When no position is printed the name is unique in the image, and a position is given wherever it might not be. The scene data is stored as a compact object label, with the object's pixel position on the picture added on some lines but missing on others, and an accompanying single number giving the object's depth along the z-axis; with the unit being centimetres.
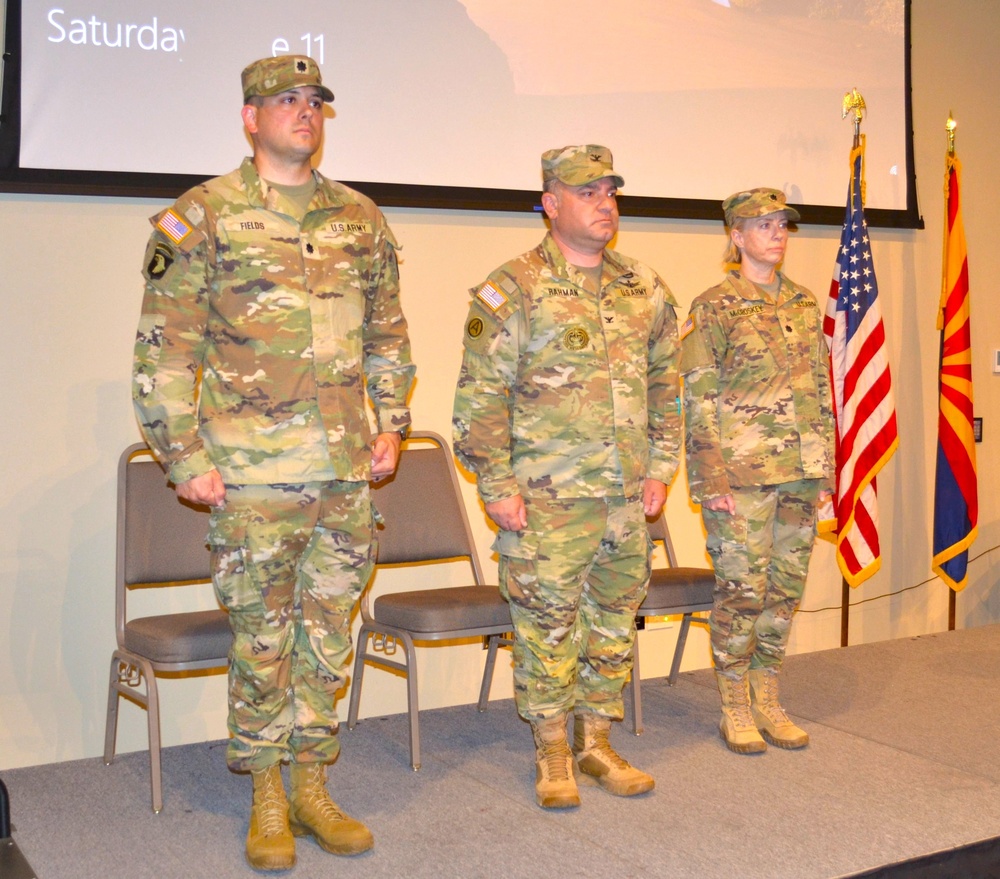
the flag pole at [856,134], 482
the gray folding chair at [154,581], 303
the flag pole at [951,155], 512
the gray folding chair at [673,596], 375
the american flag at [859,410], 455
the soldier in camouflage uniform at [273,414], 266
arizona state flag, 502
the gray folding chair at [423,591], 340
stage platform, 271
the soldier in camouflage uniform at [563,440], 306
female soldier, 353
